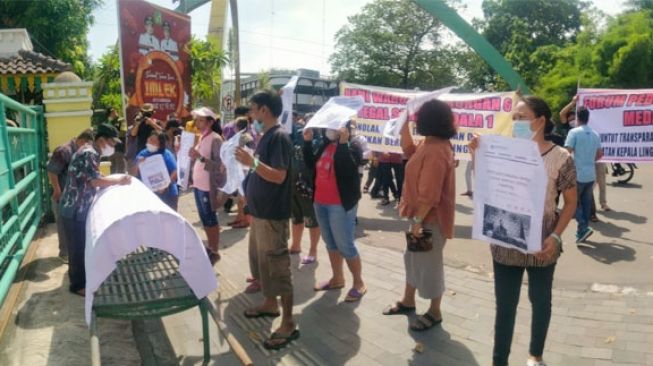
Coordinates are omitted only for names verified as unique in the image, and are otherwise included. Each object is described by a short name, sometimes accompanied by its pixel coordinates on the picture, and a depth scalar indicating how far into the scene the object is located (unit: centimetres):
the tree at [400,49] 4188
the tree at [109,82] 1553
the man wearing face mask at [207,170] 544
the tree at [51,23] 1950
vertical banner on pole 1177
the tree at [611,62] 2369
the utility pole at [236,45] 1805
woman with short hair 360
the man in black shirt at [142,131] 698
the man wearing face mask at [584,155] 654
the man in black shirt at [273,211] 370
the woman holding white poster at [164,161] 569
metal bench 315
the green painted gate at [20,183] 414
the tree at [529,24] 4394
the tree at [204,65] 1570
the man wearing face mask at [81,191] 423
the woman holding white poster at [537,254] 286
